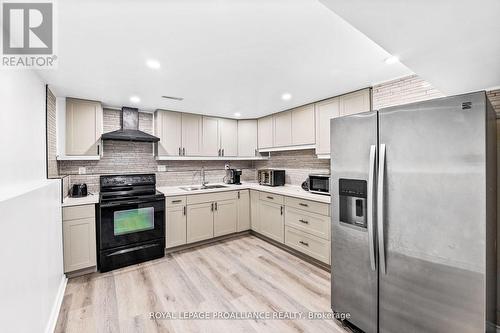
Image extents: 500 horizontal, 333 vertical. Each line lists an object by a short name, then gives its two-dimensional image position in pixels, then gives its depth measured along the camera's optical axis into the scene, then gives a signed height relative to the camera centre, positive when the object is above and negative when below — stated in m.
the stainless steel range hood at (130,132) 3.00 +0.52
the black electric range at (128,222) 2.70 -0.76
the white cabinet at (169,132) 3.57 +0.58
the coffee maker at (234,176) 4.37 -0.22
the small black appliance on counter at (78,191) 2.91 -0.33
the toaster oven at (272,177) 3.90 -0.23
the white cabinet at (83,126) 2.93 +0.57
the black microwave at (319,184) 2.94 -0.27
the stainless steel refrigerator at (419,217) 1.18 -0.35
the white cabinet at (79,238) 2.47 -0.85
